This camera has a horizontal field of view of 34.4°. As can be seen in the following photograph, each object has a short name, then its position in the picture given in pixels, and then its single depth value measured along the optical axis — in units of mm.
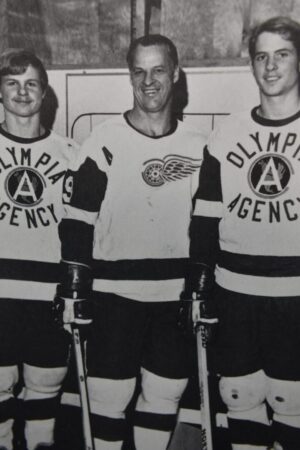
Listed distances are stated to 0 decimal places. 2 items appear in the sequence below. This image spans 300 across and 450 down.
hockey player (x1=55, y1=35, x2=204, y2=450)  1644
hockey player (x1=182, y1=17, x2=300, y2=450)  1529
